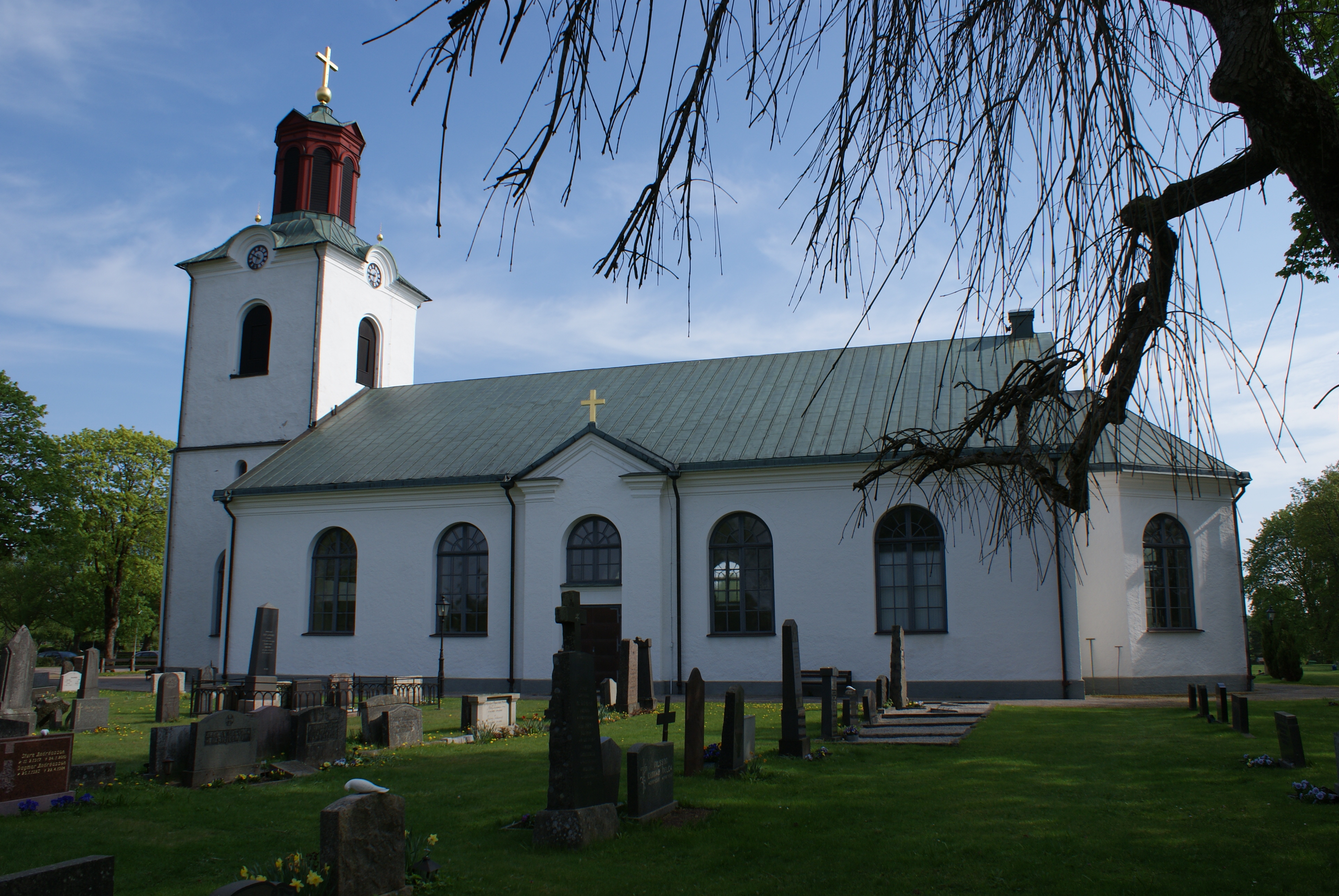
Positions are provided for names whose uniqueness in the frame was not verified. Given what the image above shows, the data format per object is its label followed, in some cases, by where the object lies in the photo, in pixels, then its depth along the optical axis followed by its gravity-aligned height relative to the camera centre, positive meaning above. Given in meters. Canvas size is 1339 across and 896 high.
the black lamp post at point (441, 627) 19.71 -0.53
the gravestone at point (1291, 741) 9.78 -1.40
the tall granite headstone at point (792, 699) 11.45 -1.20
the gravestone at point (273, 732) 11.62 -1.63
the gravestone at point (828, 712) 12.84 -1.47
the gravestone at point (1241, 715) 12.52 -1.44
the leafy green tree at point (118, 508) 42.91 +4.30
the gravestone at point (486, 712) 14.38 -1.69
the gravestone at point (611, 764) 8.14 -1.41
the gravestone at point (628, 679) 17.11 -1.38
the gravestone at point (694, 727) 10.41 -1.37
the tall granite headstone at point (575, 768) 7.26 -1.32
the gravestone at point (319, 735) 11.30 -1.62
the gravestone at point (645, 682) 17.75 -1.48
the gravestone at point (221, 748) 10.27 -1.65
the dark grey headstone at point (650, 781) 7.96 -1.54
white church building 18.88 +1.59
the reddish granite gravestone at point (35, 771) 8.77 -1.61
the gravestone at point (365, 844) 5.48 -1.45
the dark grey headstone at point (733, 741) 10.16 -1.48
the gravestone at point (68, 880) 3.72 -1.14
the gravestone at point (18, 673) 15.74 -1.23
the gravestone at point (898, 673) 16.33 -1.19
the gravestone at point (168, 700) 16.94 -1.80
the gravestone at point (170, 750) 10.45 -1.67
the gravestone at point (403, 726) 12.98 -1.72
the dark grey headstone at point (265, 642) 19.88 -0.85
